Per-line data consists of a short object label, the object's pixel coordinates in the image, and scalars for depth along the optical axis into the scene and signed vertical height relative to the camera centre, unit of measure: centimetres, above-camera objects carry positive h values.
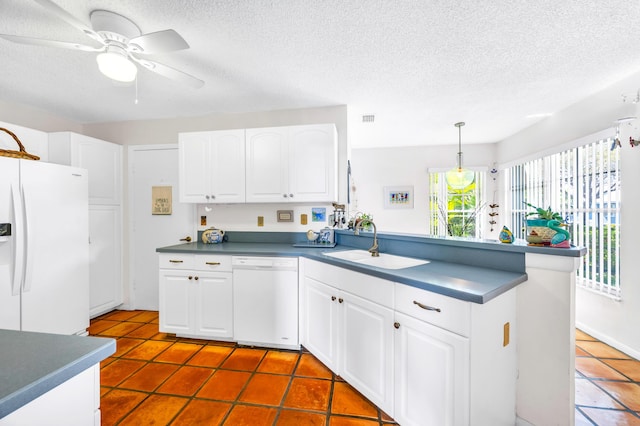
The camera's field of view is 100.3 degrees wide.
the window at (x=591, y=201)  259 +10
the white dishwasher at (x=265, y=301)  232 -79
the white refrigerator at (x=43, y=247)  208 -30
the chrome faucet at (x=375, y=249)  213 -31
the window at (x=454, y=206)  505 +8
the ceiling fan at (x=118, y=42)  141 +94
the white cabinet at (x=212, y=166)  278 +47
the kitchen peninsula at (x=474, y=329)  124 -63
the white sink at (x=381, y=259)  190 -38
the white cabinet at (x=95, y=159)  282 +59
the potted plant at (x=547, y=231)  142 -12
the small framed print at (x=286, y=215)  304 -5
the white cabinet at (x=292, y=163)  263 +48
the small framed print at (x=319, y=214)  298 -4
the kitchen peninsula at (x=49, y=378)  52 -35
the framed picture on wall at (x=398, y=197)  514 +26
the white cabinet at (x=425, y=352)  122 -76
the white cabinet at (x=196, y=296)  245 -79
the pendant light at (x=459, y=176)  372 +47
